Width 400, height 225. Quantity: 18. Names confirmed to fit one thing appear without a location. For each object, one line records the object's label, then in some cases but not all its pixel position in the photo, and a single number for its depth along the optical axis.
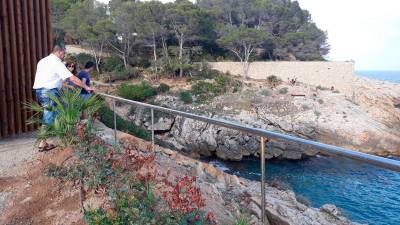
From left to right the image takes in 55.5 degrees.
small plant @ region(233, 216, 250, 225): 2.62
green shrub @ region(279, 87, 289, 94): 29.44
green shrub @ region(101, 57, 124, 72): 35.59
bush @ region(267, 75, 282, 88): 33.42
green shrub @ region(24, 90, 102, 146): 4.70
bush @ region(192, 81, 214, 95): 28.91
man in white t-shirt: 5.39
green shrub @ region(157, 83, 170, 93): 29.22
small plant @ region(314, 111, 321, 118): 25.84
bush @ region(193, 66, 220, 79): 34.03
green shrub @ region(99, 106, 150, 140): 8.69
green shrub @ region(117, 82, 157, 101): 27.14
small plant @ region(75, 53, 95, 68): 34.59
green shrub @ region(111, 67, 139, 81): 33.97
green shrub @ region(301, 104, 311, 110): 26.62
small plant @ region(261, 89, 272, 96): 28.62
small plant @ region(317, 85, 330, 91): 33.66
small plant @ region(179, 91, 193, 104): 27.70
